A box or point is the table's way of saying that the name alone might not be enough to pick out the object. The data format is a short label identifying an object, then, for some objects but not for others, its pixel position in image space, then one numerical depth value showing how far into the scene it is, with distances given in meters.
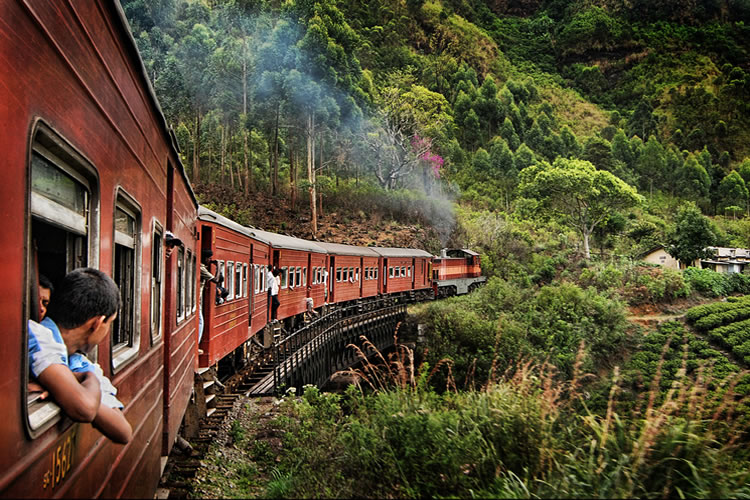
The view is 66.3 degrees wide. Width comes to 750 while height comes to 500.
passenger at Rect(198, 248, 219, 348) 7.66
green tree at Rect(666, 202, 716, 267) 41.69
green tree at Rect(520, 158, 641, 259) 40.62
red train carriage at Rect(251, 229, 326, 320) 15.77
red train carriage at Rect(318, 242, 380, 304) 22.17
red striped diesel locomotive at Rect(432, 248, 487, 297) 35.94
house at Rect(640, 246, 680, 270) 44.03
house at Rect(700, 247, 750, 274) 42.47
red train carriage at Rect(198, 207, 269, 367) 8.60
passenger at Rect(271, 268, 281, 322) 15.32
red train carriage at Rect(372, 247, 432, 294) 28.59
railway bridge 12.31
